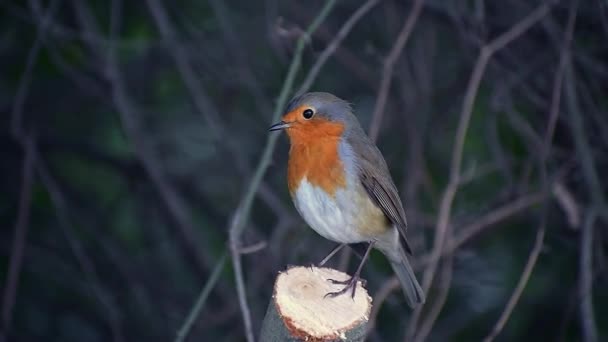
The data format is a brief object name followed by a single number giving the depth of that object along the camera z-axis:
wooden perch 5.12
